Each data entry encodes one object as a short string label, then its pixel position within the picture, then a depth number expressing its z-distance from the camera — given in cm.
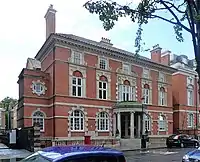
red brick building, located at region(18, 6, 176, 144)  2088
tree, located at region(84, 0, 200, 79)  703
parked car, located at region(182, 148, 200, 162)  748
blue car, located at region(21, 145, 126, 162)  289
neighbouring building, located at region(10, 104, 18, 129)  4796
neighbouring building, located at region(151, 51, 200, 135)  3141
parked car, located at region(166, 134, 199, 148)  2384
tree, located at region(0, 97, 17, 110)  6361
